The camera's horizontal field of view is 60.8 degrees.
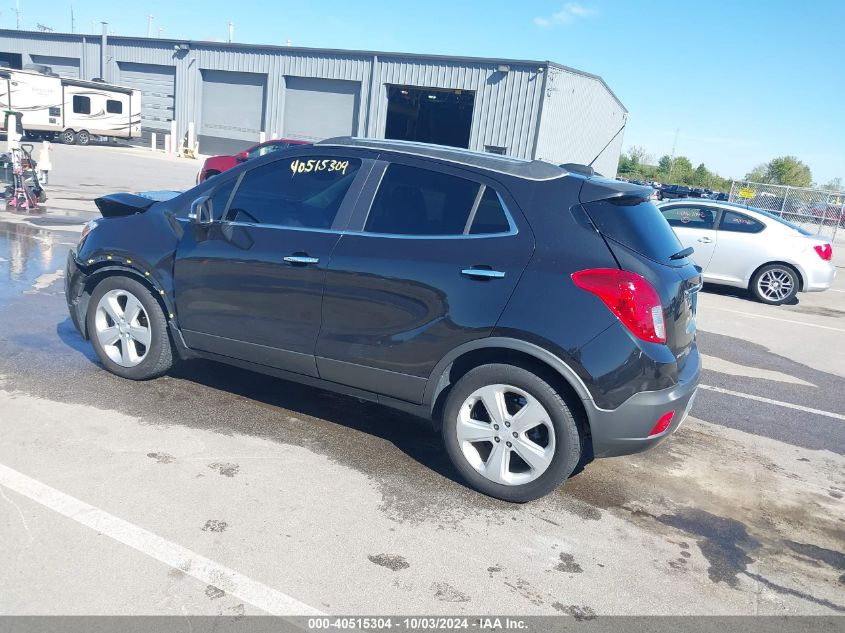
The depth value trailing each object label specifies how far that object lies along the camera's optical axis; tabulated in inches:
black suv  144.0
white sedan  445.1
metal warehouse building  1252.5
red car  751.7
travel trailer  1254.8
